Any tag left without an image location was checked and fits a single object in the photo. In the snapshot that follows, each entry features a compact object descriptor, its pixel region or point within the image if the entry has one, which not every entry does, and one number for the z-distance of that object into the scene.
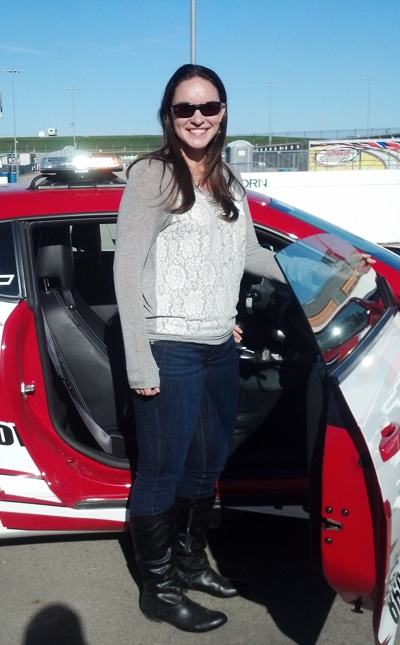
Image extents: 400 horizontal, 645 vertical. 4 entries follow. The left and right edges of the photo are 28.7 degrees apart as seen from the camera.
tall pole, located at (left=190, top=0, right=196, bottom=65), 13.89
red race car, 2.02
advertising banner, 24.20
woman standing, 2.29
